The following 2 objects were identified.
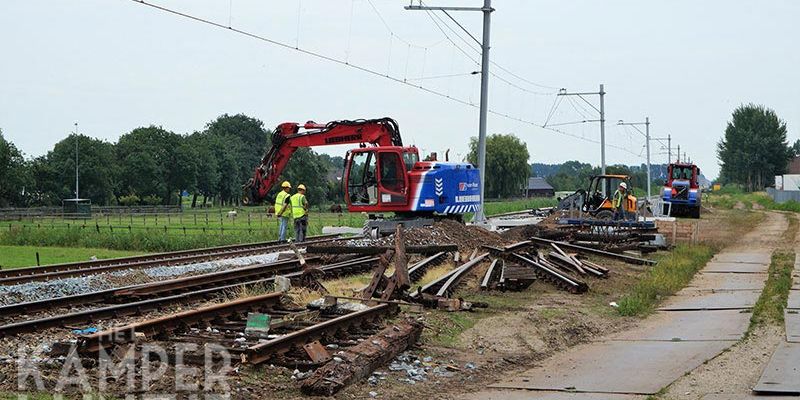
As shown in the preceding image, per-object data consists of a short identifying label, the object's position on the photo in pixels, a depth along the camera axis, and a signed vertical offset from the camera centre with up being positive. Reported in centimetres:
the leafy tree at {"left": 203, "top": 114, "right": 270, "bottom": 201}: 10500 +509
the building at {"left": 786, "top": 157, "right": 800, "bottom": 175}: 16666 +531
